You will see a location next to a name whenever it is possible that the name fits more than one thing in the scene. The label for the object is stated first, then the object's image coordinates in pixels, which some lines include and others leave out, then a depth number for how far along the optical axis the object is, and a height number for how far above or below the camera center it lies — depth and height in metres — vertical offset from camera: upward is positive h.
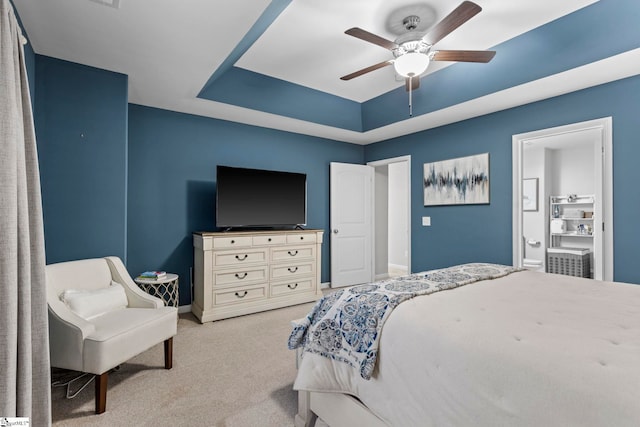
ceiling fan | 2.23 +1.22
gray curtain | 1.22 -0.17
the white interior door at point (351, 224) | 4.98 -0.19
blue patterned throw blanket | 1.42 -0.52
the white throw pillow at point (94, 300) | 2.09 -0.60
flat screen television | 3.74 +0.18
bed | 0.91 -0.50
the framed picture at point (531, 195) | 4.91 +0.24
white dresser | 3.46 -0.69
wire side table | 3.21 -0.80
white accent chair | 1.83 -0.70
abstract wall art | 3.84 +0.38
